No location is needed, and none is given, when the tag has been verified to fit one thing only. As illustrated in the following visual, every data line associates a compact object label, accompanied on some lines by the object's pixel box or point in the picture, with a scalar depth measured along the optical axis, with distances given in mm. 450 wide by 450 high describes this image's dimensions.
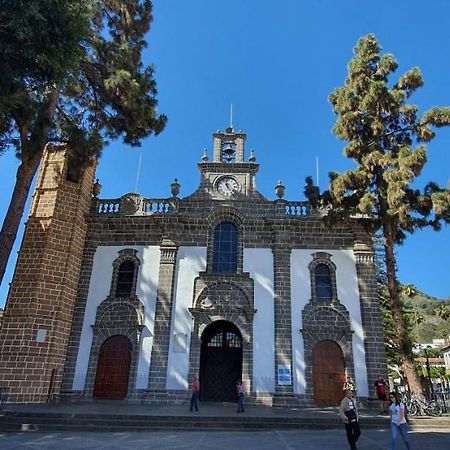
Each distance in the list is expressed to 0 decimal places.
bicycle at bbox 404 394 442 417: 13969
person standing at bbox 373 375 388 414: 14805
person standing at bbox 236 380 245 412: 14130
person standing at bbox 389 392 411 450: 8383
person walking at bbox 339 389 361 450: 8633
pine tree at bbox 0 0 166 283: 9484
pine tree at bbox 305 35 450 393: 14719
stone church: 16297
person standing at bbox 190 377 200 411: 14336
